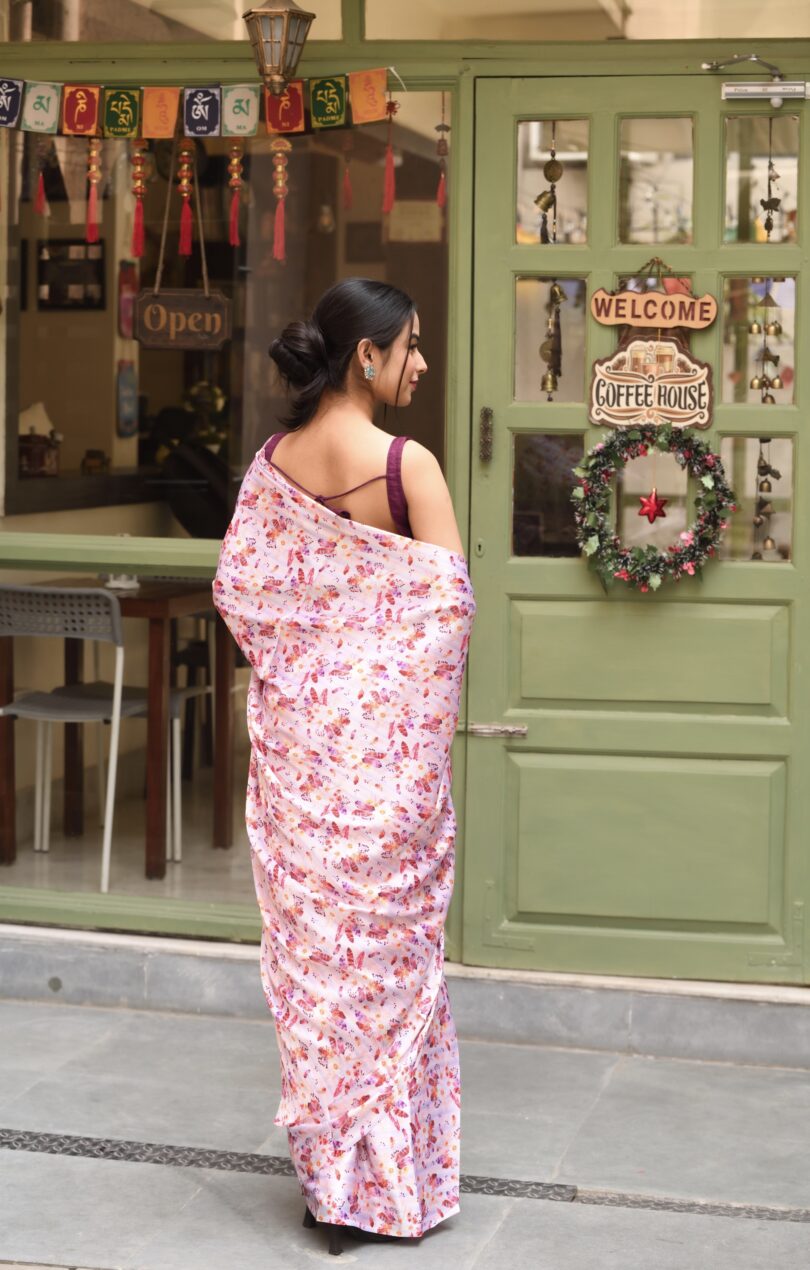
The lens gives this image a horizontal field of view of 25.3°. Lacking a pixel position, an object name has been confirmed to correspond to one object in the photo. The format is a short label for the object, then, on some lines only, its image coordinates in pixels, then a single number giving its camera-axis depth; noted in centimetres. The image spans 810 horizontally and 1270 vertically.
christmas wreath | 497
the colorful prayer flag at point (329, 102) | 514
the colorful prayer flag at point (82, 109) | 532
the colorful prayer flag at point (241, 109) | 522
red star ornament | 505
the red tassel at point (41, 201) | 586
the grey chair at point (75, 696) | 605
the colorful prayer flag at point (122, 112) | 532
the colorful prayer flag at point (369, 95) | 508
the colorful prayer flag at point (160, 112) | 528
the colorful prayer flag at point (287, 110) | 519
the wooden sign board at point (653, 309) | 497
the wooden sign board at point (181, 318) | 571
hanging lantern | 498
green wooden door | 498
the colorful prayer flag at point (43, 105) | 534
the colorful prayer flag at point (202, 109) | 525
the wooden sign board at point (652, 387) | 498
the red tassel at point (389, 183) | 533
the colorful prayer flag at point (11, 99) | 535
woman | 368
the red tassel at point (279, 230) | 540
